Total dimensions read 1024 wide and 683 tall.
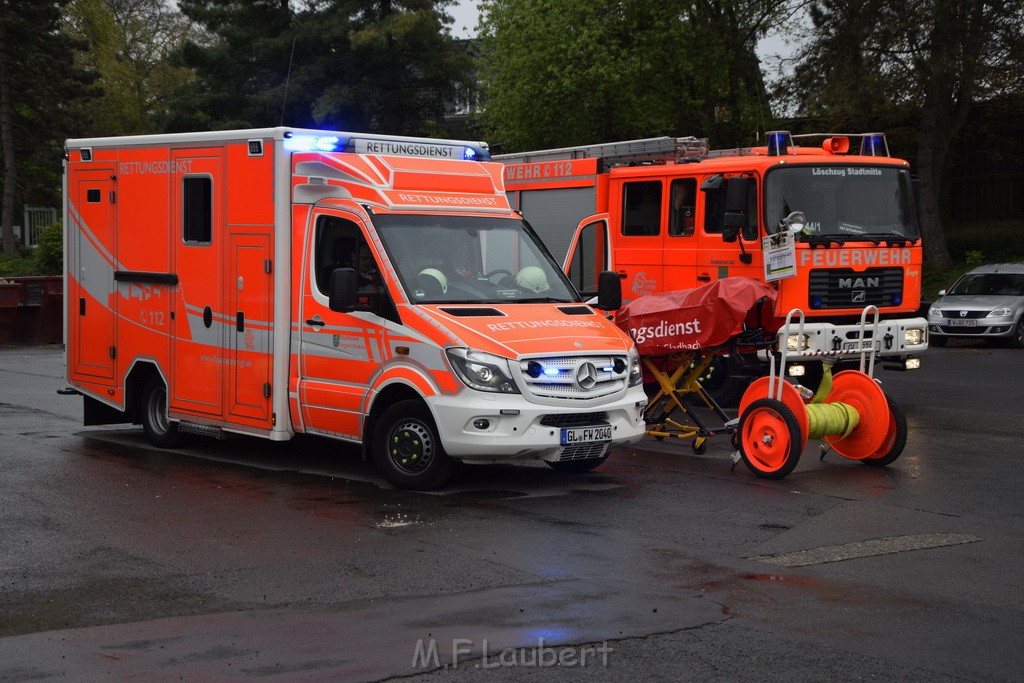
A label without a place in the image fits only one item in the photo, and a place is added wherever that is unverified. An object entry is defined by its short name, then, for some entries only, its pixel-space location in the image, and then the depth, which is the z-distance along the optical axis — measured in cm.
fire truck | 1502
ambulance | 1015
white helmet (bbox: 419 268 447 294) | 1073
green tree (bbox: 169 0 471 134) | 4800
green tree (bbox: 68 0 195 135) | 6444
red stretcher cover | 1170
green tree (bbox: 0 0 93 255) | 4700
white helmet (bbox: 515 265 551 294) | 1126
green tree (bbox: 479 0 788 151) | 3469
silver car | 2631
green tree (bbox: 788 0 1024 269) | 3142
